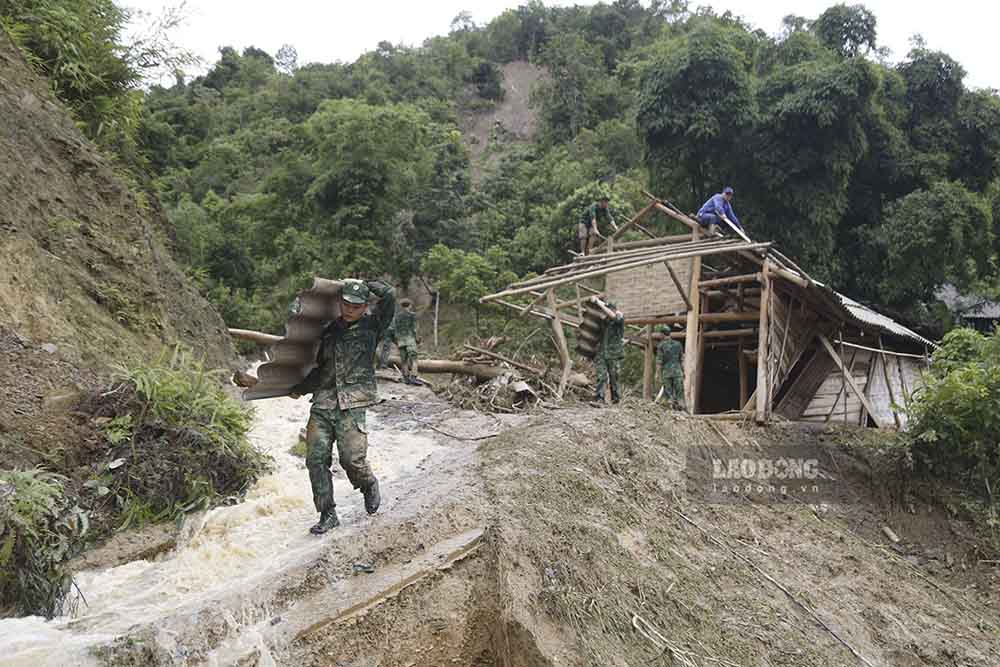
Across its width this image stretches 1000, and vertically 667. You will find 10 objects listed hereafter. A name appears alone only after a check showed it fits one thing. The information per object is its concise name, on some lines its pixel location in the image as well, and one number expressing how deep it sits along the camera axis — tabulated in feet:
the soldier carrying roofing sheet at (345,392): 16.05
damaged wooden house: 35.91
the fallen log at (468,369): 43.37
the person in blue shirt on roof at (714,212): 38.63
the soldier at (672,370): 35.81
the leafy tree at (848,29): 79.61
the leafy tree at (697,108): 66.54
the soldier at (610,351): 35.29
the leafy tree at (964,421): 28.43
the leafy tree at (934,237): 62.39
